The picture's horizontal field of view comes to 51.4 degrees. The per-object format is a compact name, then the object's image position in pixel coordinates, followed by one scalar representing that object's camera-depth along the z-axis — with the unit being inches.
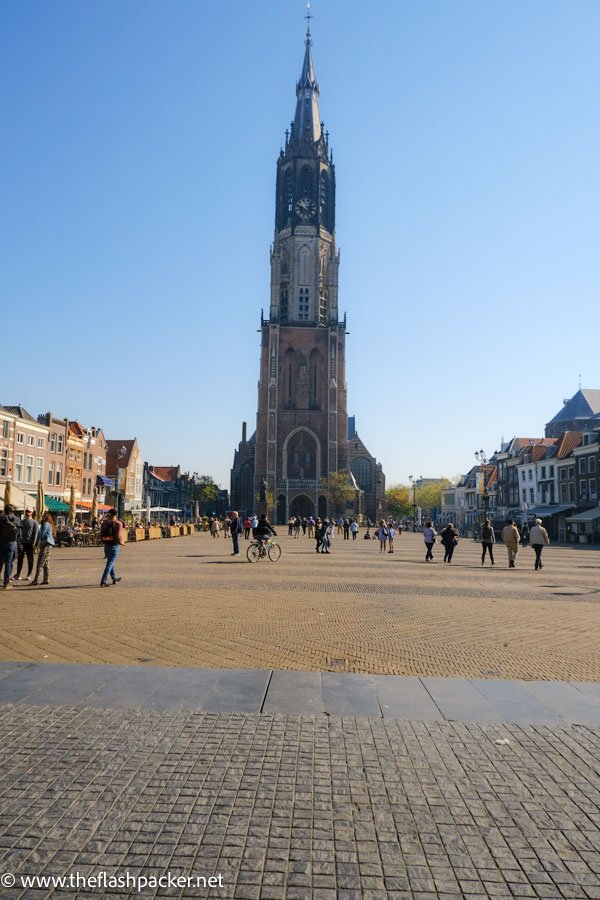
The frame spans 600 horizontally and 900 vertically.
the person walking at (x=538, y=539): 762.8
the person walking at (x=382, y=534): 1122.4
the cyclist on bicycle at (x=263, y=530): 804.6
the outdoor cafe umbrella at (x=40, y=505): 854.5
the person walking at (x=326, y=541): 1041.3
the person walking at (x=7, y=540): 485.4
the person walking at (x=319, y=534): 1051.9
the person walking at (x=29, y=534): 543.8
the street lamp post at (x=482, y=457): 1683.8
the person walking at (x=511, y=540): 787.4
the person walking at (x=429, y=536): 939.1
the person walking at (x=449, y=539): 873.5
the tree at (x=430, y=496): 5536.4
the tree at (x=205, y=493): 3937.0
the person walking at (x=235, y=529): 886.3
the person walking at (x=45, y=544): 516.7
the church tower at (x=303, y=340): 3186.5
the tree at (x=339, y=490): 3016.7
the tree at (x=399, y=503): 4827.8
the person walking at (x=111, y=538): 516.1
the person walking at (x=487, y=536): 842.2
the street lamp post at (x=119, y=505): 1312.7
